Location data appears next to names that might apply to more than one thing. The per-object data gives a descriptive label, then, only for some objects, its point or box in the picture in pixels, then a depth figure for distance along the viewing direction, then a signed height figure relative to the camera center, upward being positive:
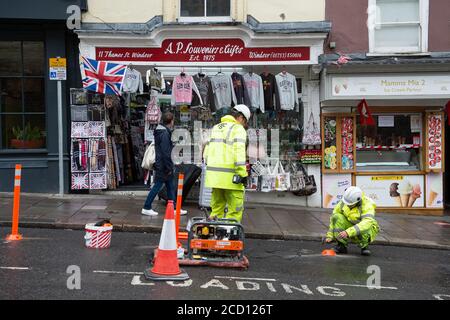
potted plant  12.17 +0.22
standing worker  6.85 -0.22
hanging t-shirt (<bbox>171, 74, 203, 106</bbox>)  11.73 +1.24
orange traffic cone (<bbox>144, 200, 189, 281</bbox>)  5.88 -1.15
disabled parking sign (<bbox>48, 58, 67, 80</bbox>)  11.16 +1.61
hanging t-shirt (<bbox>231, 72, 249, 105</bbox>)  11.76 +1.26
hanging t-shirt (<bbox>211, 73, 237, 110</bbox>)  11.78 +1.24
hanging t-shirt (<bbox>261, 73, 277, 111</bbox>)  11.91 +1.29
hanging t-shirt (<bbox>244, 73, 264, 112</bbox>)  11.80 +1.24
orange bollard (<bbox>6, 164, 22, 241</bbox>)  7.91 -0.93
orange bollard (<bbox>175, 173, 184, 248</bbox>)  7.25 -0.66
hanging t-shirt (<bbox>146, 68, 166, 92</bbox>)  11.27 +1.41
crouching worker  7.53 -1.06
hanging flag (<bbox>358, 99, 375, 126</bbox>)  11.92 +0.71
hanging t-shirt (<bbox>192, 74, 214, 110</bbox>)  11.84 +1.27
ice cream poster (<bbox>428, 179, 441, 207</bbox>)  12.42 -1.04
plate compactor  6.48 -1.12
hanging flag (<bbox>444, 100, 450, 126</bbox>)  12.20 +0.80
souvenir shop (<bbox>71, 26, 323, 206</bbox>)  11.80 +0.93
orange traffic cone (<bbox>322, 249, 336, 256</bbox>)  7.73 -1.52
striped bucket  7.30 -1.20
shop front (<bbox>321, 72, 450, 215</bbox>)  12.25 -0.13
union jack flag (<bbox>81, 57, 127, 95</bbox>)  11.23 +1.48
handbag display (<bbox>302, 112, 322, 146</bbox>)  12.10 +0.27
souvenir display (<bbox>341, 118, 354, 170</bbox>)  12.32 +0.11
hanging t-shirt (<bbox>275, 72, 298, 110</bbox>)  11.85 +1.20
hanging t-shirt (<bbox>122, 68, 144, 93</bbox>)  11.55 +1.40
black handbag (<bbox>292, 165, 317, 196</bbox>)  12.02 -0.91
